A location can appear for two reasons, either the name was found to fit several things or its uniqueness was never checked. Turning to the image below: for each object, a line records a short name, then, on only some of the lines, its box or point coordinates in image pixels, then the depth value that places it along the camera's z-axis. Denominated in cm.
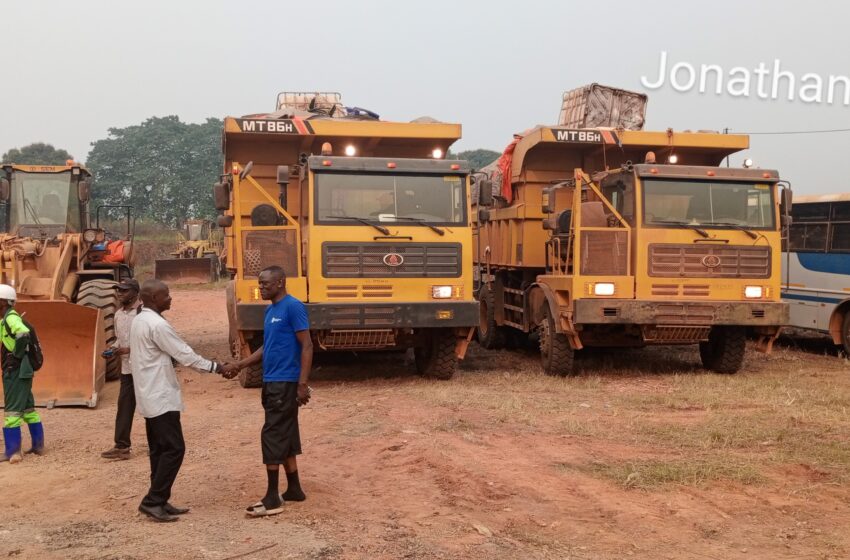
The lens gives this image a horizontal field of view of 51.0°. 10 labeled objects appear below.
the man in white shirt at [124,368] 720
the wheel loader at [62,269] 973
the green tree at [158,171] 5628
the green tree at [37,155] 5656
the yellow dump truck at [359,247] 1009
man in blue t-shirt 554
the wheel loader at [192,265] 3225
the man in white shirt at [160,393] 551
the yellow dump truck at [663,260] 1067
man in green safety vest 721
